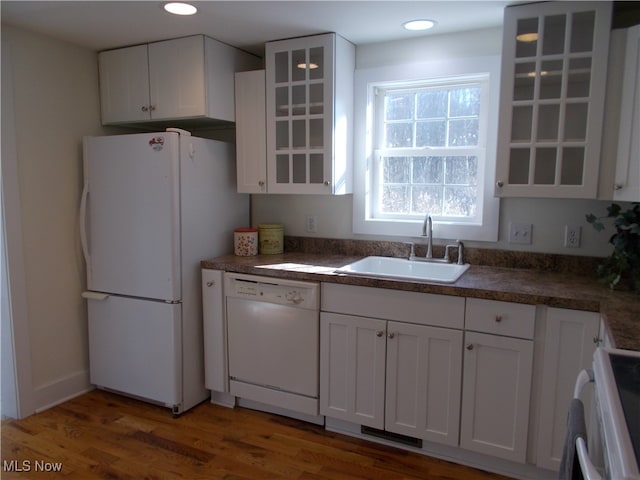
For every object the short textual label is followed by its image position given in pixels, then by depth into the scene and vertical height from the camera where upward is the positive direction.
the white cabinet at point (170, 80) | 2.70 +0.62
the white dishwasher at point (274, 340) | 2.48 -0.88
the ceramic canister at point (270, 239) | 3.02 -0.36
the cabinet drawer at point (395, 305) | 2.13 -0.58
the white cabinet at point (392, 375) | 2.19 -0.95
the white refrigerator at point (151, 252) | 2.61 -0.41
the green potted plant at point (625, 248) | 1.99 -0.26
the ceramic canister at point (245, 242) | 2.94 -0.38
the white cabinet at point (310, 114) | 2.63 +0.41
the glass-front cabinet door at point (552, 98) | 2.09 +0.41
